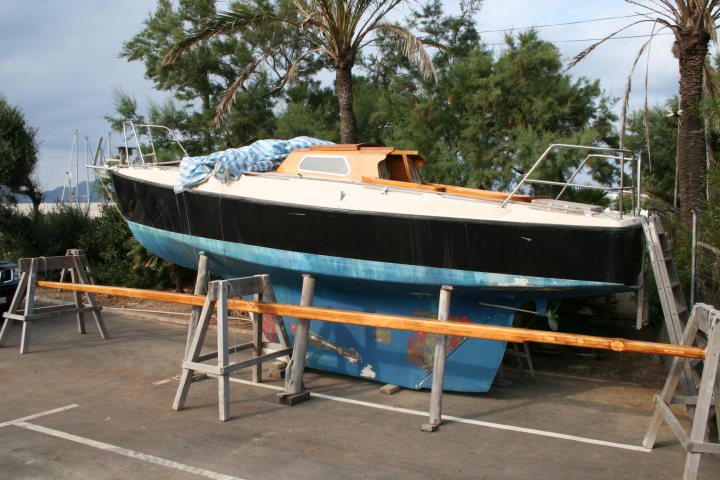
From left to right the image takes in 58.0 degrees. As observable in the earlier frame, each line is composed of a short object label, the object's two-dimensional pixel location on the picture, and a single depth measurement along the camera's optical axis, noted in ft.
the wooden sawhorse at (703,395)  14.70
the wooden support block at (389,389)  23.97
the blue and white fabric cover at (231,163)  26.53
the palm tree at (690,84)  30.07
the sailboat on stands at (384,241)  20.36
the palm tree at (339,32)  37.06
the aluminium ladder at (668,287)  19.43
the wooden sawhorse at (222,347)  20.93
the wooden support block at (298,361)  22.97
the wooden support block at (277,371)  26.23
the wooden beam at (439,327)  15.83
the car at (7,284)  35.99
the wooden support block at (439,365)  20.41
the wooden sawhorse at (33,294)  30.27
